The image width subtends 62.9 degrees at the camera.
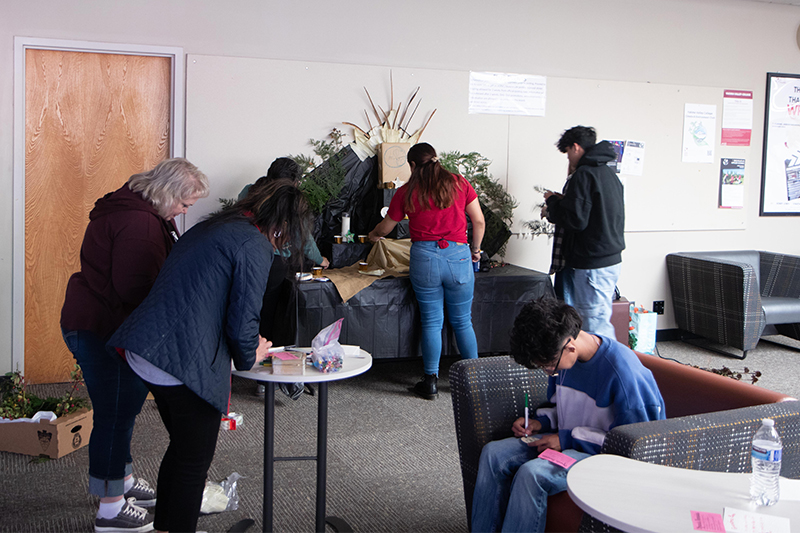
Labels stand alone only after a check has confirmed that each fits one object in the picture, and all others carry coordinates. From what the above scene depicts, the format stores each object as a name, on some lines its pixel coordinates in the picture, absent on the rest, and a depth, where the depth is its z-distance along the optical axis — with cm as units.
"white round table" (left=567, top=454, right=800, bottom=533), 125
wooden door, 385
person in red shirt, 348
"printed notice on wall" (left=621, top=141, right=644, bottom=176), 500
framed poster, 539
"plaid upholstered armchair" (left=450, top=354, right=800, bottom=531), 158
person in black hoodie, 368
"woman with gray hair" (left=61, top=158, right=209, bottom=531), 206
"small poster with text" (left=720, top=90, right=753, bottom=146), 526
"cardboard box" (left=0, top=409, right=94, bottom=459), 282
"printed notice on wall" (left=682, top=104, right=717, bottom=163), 516
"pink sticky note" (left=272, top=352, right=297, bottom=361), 199
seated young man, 174
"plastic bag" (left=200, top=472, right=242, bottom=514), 237
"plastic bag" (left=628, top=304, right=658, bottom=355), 457
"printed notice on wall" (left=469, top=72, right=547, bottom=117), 455
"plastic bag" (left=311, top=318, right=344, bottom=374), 195
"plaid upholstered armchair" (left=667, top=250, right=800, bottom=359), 471
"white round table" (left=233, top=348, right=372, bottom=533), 187
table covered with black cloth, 361
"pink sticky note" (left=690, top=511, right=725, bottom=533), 122
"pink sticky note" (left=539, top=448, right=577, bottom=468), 172
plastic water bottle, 134
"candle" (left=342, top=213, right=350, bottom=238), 412
